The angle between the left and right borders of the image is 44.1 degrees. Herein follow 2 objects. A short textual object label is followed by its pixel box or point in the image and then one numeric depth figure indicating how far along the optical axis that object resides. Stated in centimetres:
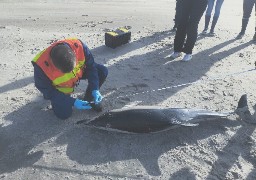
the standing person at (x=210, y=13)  761
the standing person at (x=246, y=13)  749
